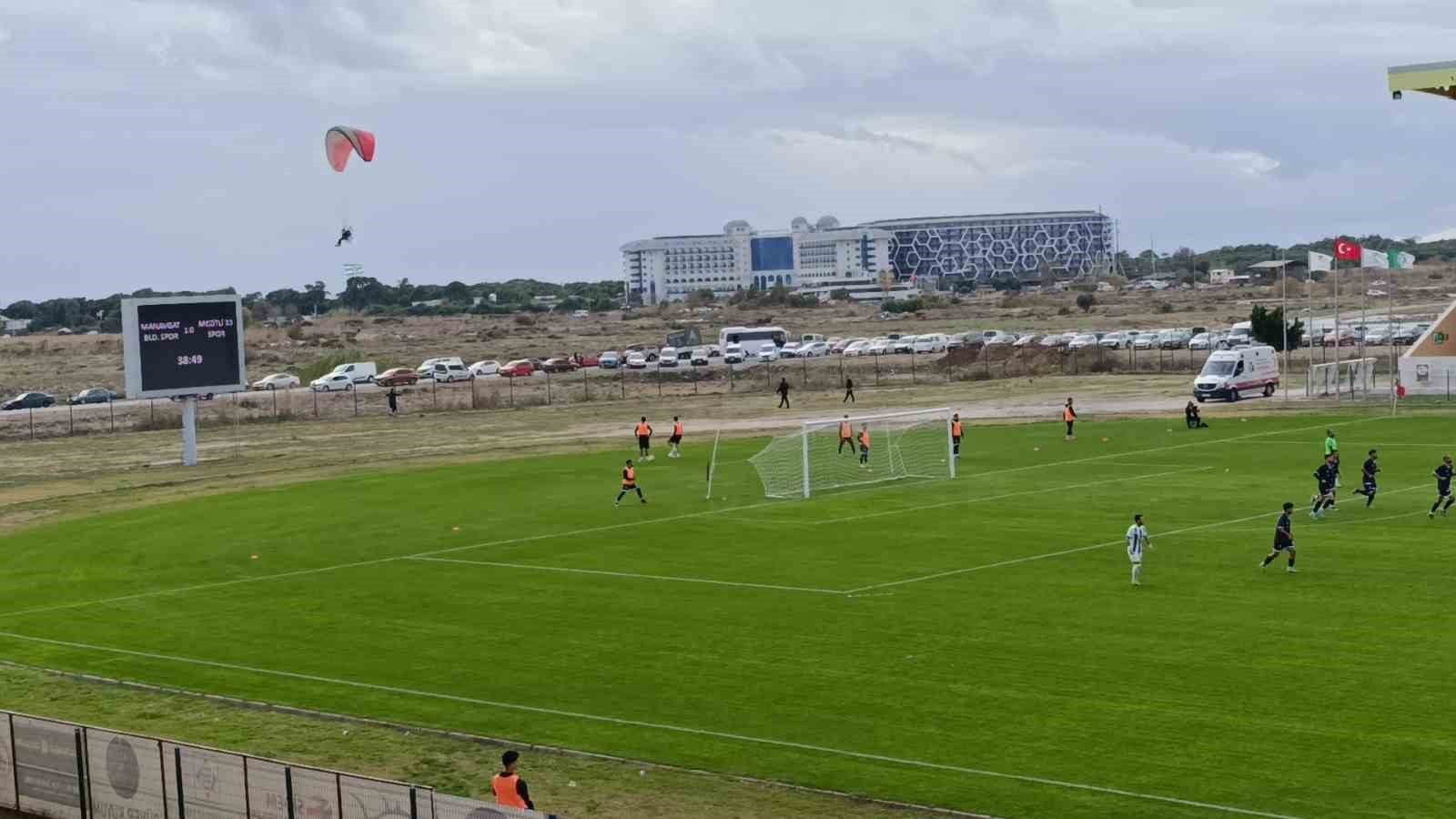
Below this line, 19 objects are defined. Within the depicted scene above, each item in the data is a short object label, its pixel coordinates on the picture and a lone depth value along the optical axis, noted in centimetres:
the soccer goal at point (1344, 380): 7519
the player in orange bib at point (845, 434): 5622
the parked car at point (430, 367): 11754
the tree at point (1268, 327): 9894
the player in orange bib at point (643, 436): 5844
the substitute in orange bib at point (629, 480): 4681
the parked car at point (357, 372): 11431
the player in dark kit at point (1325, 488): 3966
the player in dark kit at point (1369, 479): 4016
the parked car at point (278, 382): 11525
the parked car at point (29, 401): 10400
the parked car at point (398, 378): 11388
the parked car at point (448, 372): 11675
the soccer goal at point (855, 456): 5159
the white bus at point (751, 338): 13196
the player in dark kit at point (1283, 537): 3300
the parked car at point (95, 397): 10675
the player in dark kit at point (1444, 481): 3906
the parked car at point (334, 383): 11225
